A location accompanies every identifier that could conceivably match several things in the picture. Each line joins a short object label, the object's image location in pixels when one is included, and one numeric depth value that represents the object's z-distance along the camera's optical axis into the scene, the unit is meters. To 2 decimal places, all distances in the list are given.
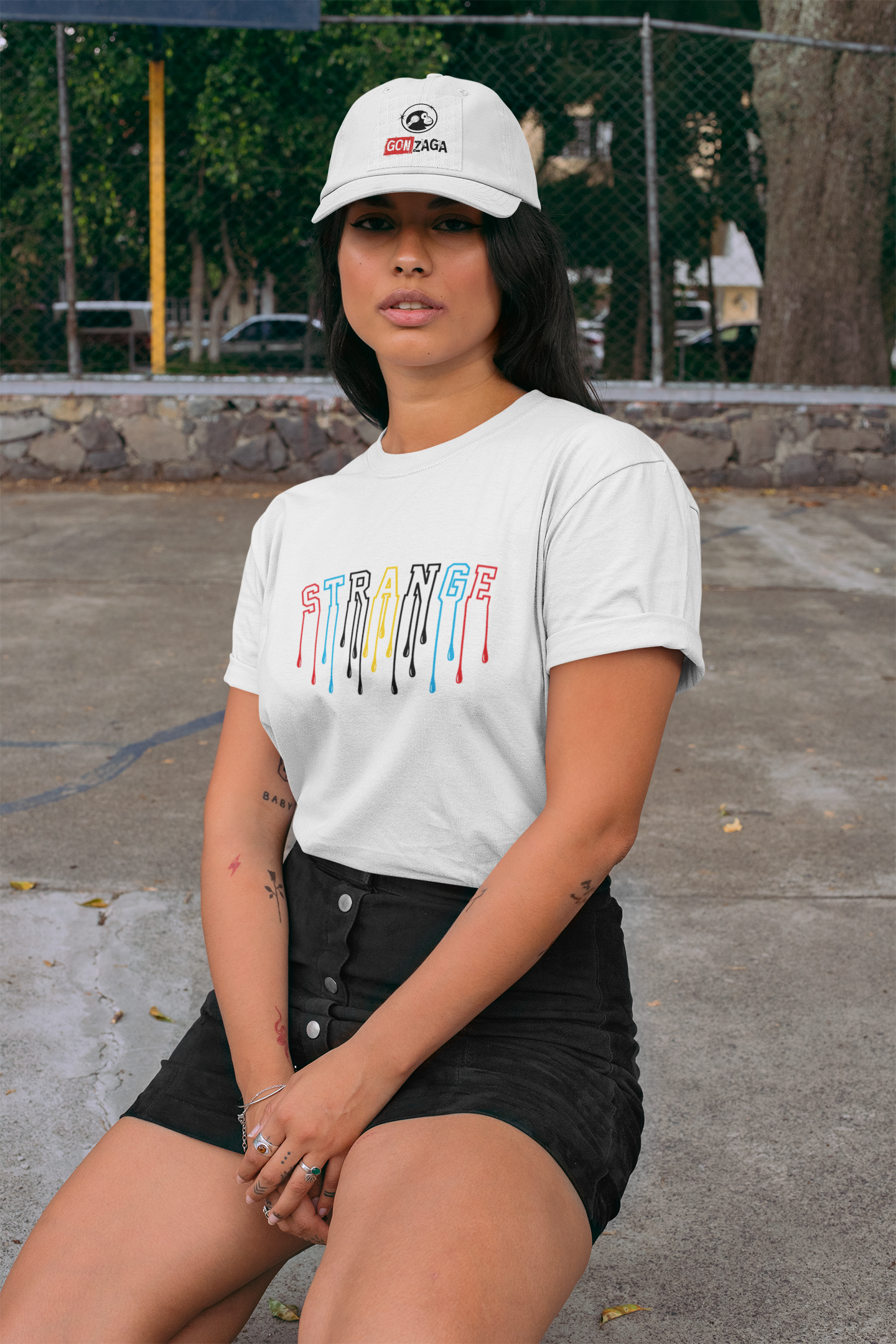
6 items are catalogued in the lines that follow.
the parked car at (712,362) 10.48
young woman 1.42
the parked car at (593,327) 13.29
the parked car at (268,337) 9.98
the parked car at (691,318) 17.52
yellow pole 9.41
